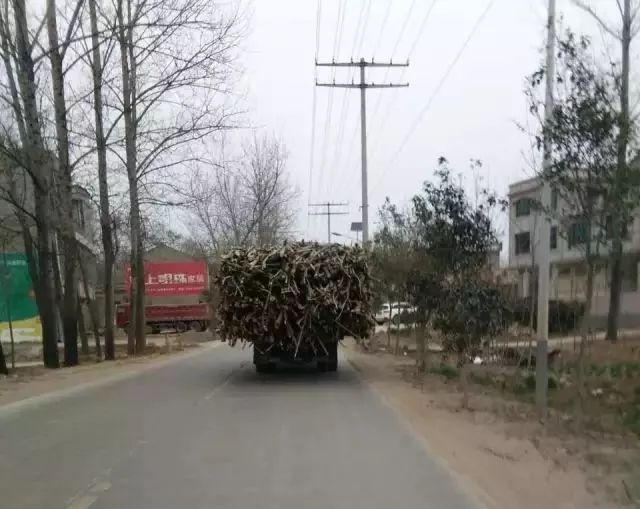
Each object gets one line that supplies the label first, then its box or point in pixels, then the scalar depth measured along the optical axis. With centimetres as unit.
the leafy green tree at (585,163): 1035
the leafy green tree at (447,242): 1623
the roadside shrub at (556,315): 2684
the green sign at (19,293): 3454
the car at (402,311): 2159
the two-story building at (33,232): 2403
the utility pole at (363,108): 3516
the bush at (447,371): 2059
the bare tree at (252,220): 4969
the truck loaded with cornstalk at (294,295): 1666
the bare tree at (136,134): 2239
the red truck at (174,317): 5091
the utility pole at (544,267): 1167
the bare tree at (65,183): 2095
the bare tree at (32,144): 1978
